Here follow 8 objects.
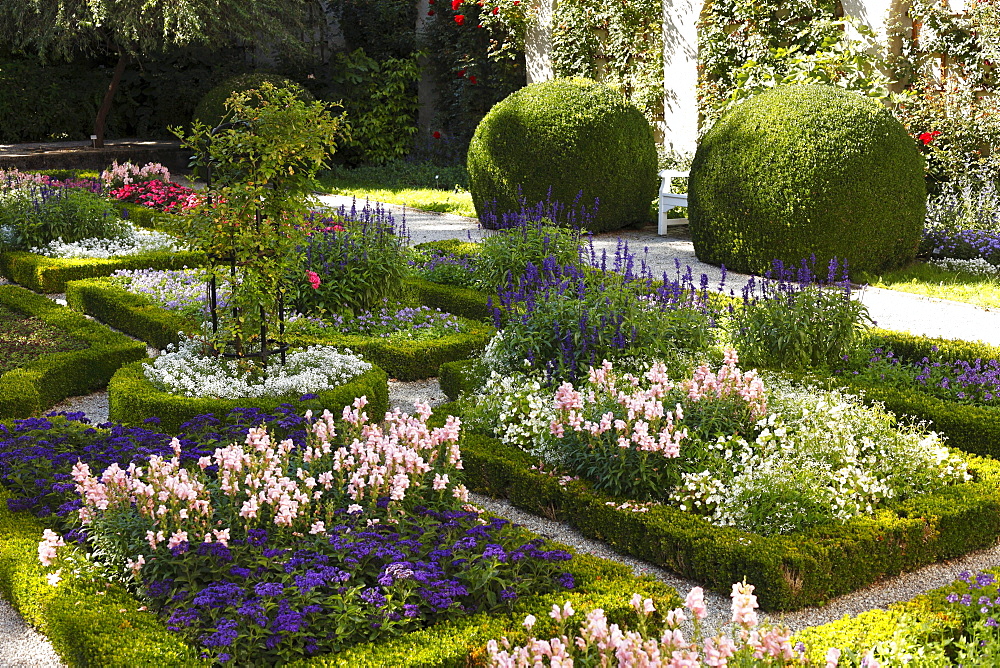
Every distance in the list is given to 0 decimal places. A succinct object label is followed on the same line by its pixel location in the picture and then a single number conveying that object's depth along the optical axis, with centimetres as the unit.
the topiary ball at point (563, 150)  1136
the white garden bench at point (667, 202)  1180
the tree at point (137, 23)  1622
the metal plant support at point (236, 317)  582
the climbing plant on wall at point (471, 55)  1686
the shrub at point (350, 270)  740
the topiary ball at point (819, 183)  881
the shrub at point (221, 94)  1731
